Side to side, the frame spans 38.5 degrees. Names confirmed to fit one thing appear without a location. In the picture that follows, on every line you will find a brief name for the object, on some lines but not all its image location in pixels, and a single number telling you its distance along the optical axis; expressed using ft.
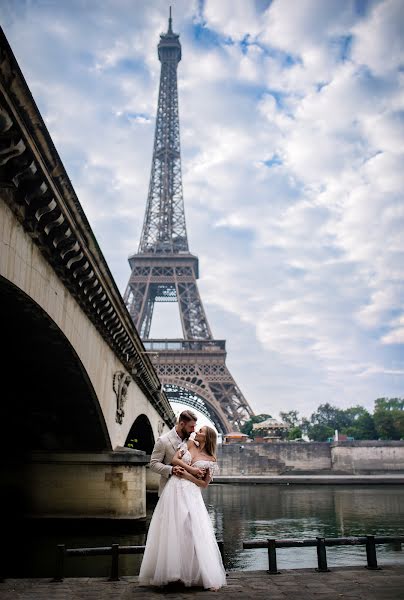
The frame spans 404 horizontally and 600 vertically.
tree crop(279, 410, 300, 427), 394.73
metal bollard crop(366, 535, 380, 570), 26.76
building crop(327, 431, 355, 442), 269.36
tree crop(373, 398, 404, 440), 284.00
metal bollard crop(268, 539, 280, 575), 26.08
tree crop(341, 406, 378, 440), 301.84
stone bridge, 29.09
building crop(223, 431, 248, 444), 221.87
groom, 22.77
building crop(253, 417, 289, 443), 272.72
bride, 21.57
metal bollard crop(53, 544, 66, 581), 24.86
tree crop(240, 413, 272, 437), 301.84
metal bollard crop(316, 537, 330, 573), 26.30
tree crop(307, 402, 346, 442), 333.01
